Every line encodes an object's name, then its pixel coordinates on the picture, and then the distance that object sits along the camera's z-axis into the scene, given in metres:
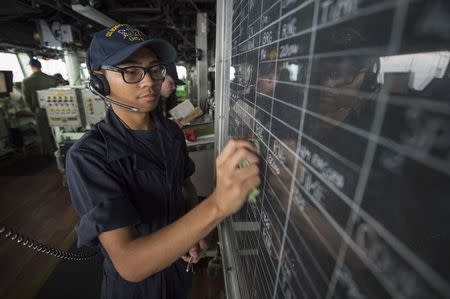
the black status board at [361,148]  0.21
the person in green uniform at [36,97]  5.19
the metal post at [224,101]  1.19
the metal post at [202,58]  4.27
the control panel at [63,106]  3.71
